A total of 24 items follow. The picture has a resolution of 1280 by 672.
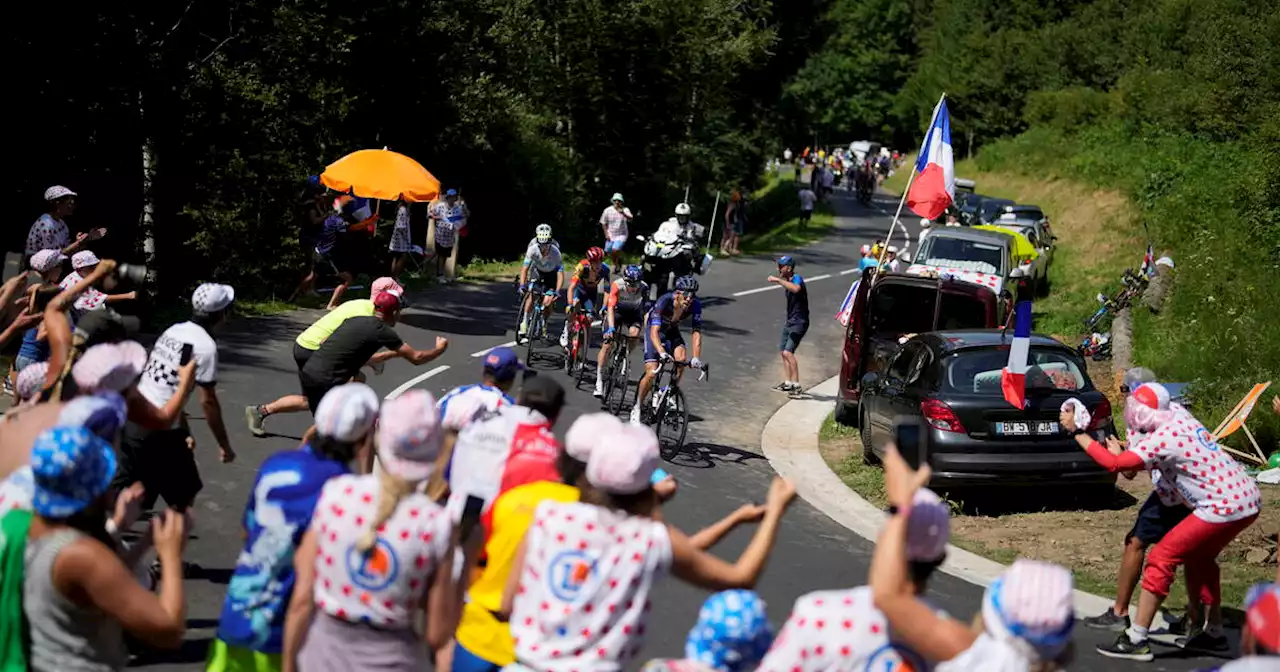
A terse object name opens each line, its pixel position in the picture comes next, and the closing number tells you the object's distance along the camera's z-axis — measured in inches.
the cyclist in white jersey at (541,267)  755.4
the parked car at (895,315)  671.8
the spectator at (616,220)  981.2
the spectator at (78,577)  182.2
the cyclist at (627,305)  645.3
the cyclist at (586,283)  717.9
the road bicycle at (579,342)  706.8
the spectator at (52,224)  564.4
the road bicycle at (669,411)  590.9
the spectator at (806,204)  1728.6
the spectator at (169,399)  336.5
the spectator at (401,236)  934.4
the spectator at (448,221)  993.5
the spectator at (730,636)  177.5
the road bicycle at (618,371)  652.1
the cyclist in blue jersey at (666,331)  593.9
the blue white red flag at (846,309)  776.1
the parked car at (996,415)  521.0
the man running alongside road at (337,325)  434.0
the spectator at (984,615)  163.3
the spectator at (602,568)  189.9
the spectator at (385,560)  192.2
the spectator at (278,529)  213.2
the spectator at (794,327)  759.1
